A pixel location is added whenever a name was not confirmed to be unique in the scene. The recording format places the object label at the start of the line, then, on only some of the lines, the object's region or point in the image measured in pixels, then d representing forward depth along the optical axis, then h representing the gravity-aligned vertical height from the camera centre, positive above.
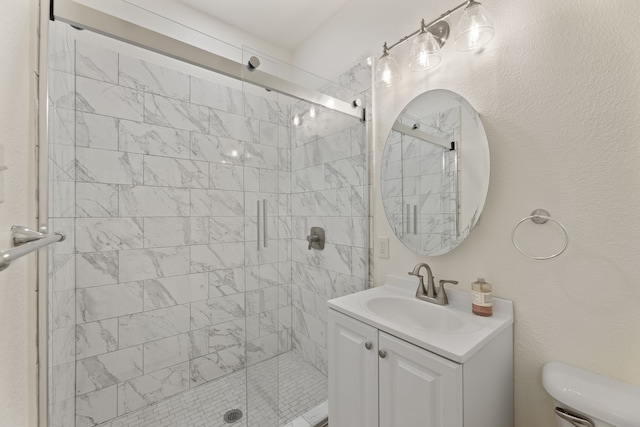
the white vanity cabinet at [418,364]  0.84 -0.57
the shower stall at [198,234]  1.49 -0.13
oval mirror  1.19 +0.22
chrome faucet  1.23 -0.38
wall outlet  1.59 -0.21
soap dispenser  1.08 -0.36
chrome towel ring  0.94 -0.03
